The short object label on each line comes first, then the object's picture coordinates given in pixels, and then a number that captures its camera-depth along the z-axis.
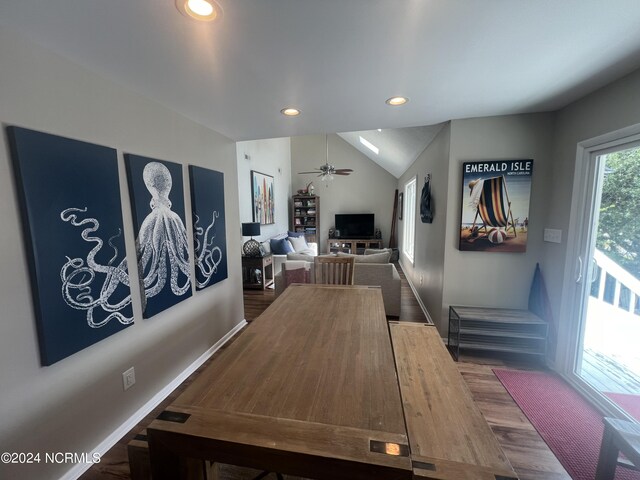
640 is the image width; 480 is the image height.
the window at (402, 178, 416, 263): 5.12
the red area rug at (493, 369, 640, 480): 1.42
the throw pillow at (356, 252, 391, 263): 3.46
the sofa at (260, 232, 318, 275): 4.71
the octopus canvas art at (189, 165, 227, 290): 2.24
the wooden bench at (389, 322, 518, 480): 0.75
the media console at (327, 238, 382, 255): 7.25
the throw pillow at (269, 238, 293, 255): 5.33
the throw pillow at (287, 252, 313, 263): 3.61
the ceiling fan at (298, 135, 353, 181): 5.62
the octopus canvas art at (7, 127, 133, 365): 1.17
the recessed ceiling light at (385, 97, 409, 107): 1.86
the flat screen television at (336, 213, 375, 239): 7.39
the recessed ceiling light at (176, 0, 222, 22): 0.97
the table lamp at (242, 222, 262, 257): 4.39
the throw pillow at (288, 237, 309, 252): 6.09
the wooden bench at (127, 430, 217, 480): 0.90
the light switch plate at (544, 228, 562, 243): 2.13
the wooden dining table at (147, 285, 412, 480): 0.72
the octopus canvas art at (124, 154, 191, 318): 1.70
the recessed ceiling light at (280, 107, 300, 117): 2.04
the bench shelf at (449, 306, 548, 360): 2.24
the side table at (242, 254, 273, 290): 4.58
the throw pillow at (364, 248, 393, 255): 4.73
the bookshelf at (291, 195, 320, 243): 7.57
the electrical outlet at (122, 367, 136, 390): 1.66
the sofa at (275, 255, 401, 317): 3.36
